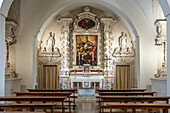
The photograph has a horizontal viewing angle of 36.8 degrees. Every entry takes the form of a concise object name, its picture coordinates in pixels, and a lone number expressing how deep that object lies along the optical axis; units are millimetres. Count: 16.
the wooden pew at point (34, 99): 6768
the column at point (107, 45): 17344
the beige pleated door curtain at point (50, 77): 17455
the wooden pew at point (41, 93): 8534
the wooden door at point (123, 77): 17484
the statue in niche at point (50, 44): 17484
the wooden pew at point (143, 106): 5961
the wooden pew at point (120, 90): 9784
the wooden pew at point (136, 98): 6972
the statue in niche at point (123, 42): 17594
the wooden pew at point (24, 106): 5857
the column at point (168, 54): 7348
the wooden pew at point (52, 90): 9923
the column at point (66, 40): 17312
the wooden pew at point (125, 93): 8430
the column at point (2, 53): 7445
